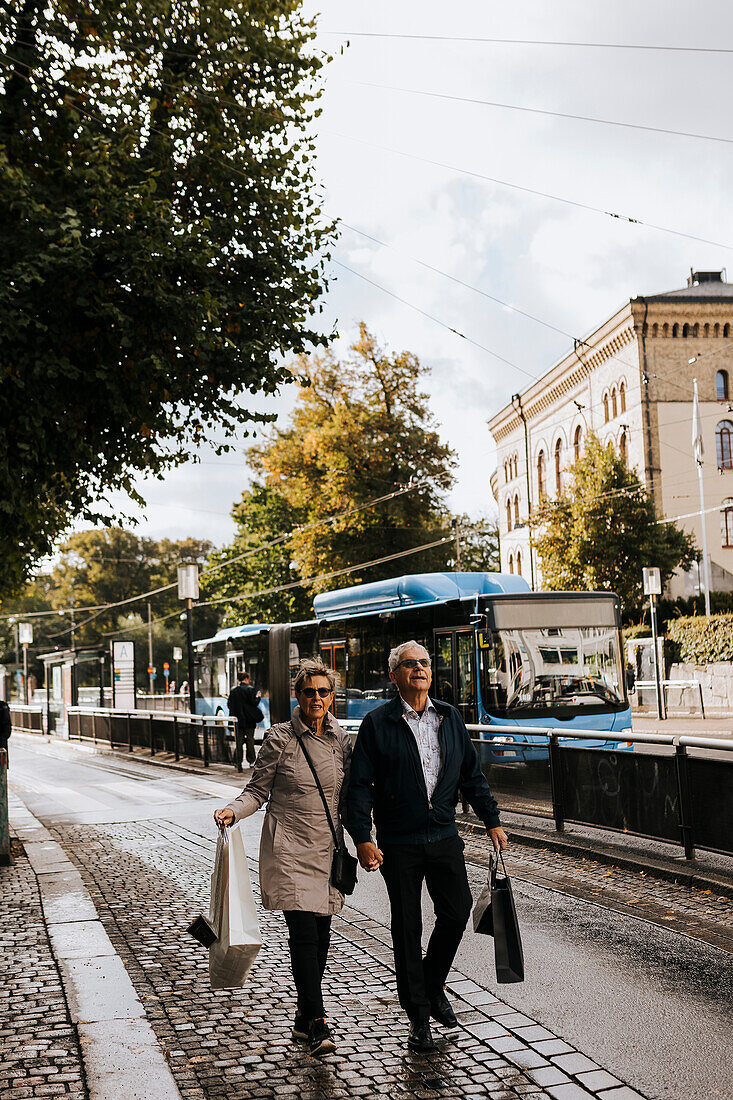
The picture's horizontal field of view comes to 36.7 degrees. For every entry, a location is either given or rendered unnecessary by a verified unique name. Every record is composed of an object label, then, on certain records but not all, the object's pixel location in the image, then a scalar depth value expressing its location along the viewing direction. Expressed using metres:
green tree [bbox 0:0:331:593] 9.98
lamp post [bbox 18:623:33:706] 47.97
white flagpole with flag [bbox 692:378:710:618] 36.43
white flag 36.55
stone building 44.62
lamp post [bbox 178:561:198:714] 25.95
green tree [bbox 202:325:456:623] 40.38
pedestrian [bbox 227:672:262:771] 19.95
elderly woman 4.83
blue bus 15.22
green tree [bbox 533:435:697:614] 37.75
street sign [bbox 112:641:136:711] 33.03
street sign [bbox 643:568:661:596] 27.27
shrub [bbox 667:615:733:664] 32.19
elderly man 4.81
